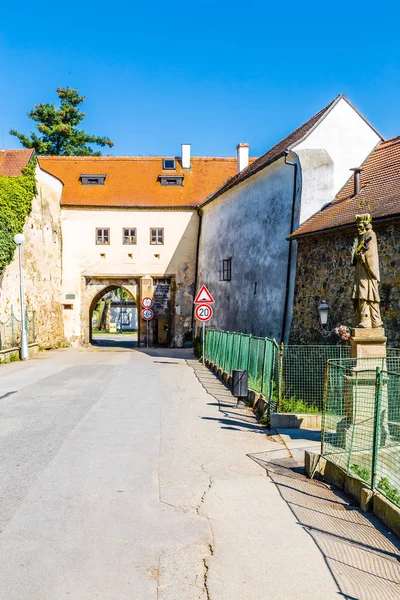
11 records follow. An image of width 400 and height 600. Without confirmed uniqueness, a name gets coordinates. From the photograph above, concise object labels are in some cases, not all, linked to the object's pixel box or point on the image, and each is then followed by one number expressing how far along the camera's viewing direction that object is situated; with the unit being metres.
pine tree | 51.62
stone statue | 9.45
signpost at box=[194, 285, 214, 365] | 21.11
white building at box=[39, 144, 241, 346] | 35.03
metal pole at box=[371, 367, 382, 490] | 6.55
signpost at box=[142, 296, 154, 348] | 34.25
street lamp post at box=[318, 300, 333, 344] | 16.08
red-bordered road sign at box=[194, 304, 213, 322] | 21.08
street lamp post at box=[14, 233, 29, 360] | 23.90
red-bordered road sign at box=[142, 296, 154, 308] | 34.25
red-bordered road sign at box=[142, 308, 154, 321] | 34.31
